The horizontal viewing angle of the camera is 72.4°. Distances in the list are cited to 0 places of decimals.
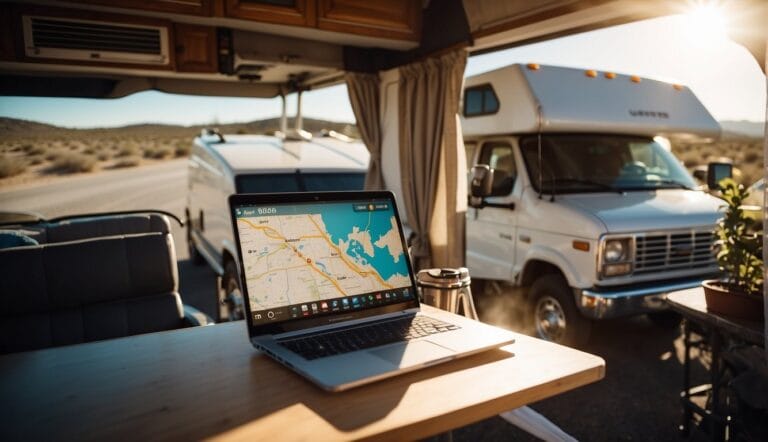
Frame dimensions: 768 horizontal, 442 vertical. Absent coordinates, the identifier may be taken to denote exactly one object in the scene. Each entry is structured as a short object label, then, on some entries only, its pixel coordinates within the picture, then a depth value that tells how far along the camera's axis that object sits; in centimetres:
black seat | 256
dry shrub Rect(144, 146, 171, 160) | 3095
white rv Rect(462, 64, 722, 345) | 414
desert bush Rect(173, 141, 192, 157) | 3284
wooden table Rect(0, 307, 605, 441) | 117
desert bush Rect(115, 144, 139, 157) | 2252
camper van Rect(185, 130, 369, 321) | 504
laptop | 152
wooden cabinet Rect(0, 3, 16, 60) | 377
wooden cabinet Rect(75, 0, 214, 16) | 370
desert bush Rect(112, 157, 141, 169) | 2329
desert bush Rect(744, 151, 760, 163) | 2795
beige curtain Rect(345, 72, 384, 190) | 556
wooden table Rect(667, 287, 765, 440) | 267
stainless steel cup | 211
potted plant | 276
